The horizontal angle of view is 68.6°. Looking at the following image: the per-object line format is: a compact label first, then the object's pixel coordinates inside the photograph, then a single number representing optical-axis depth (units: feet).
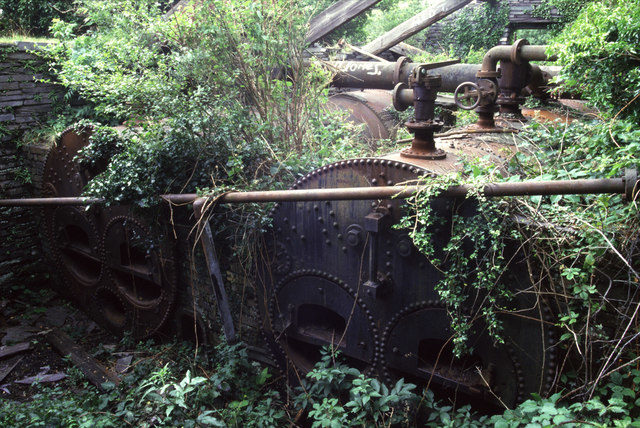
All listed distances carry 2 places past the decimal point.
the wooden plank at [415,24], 26.78
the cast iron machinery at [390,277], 9.09
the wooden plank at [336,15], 25.70
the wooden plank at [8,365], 18.60
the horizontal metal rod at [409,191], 7.40
